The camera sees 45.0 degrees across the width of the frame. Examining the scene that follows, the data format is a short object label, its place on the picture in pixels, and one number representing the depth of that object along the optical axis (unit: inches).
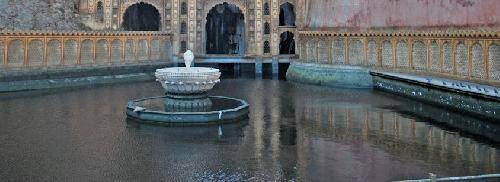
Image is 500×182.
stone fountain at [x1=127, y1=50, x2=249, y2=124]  737.0
